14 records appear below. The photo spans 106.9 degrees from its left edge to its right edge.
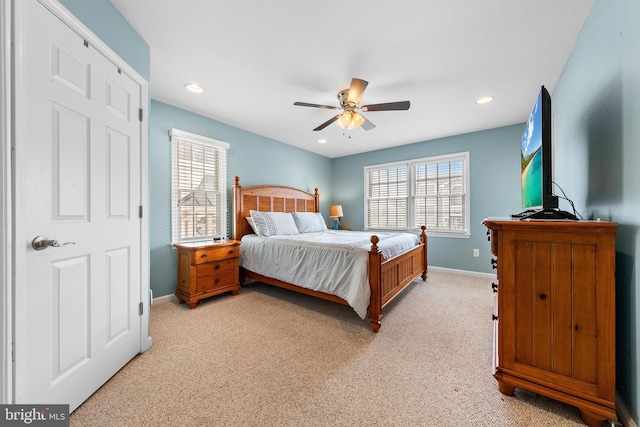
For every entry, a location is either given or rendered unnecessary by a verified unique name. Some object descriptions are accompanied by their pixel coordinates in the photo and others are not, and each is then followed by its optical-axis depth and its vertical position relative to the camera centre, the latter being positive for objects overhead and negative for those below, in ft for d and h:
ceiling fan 7.17 +3.67
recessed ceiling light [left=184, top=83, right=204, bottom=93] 8.62 +4.67
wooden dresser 3.86 -1.74
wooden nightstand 9.26 -2.36
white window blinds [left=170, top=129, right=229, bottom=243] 10.47 +1.26
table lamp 17.67 -0.03
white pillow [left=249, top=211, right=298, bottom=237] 11.89 -0.53
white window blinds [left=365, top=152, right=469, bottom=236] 14.03 +1.22
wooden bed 7.57 -1.64
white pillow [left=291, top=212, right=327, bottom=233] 13.97 -0.50
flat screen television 4.60 +1.11
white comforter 7.75 -1.78
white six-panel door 3.56 +0.03
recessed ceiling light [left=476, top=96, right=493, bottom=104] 9.36 +4.60
